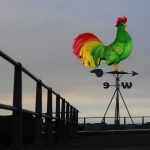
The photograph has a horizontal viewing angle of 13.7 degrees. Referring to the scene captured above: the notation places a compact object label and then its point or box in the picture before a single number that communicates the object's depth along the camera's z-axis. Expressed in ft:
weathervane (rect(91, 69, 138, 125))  151.02
